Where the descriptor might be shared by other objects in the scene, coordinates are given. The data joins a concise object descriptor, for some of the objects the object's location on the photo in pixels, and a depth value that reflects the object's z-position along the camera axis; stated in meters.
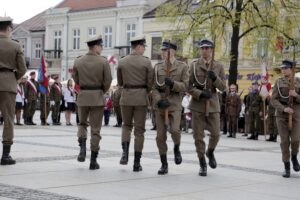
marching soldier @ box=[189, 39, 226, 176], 9.69
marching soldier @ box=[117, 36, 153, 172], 9.68
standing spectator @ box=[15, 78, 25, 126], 21.72
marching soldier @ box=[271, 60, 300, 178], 10.04
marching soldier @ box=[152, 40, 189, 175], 9.59
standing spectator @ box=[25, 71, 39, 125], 22.56
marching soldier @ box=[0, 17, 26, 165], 9.79
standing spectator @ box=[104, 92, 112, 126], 24.77
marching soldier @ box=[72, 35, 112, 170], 9.73
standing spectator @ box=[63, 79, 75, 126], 24.22
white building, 54.78
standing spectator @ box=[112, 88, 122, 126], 23.88
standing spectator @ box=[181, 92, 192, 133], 21.88
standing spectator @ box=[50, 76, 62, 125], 23.83
